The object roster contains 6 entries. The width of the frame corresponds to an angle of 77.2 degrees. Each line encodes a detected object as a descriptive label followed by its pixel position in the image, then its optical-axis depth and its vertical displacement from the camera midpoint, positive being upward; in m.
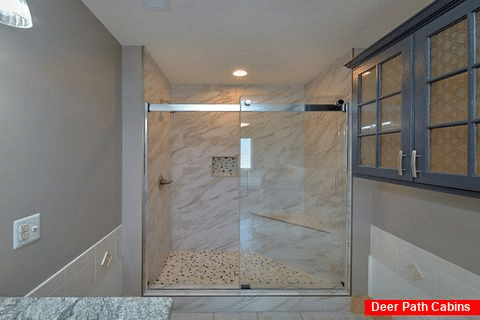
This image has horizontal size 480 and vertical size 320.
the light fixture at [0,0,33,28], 0.83 +0.41
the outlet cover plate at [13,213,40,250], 1.23 -0.31
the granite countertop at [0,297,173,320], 0.90 -0.47
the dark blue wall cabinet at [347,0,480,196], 1.08 +0.26
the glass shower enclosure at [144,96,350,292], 2.86 -0.37
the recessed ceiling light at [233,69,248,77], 3.25 +0.95
